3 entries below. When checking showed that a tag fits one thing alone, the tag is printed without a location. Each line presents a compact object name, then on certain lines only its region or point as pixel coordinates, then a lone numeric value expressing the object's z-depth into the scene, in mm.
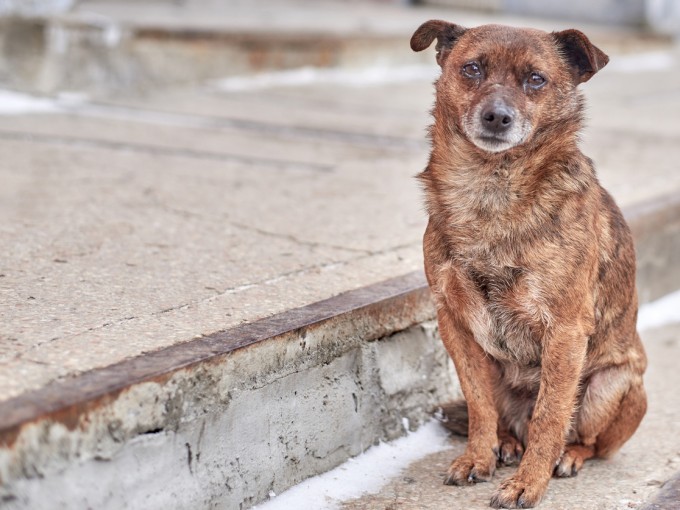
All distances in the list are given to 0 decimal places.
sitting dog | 2912
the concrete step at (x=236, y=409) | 2320
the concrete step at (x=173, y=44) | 7352
